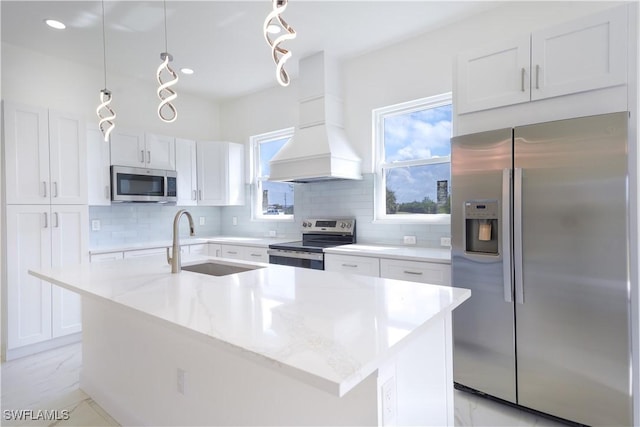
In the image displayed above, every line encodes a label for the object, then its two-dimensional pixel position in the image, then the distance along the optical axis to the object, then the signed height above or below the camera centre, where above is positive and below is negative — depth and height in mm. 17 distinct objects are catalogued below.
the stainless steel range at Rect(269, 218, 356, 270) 3459 -366
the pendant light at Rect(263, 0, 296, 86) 1420 +731
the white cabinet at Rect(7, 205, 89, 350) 3053 -454
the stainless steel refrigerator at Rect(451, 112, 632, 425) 1867 -353
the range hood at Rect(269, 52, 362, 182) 3518 +776
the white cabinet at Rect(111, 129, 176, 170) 3859 +731
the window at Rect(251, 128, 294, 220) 4684 +339
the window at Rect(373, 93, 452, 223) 3324 +496
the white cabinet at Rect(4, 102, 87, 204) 3043 +534
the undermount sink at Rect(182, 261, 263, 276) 2385 -402
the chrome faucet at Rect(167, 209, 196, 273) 2044 -251
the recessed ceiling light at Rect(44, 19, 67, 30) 2980 +1649
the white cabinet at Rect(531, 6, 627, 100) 1958 +907
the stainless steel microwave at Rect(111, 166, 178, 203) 3791 +315
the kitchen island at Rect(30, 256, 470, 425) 992 -387
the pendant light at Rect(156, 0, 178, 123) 2021 +864
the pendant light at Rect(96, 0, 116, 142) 2322 +1141
